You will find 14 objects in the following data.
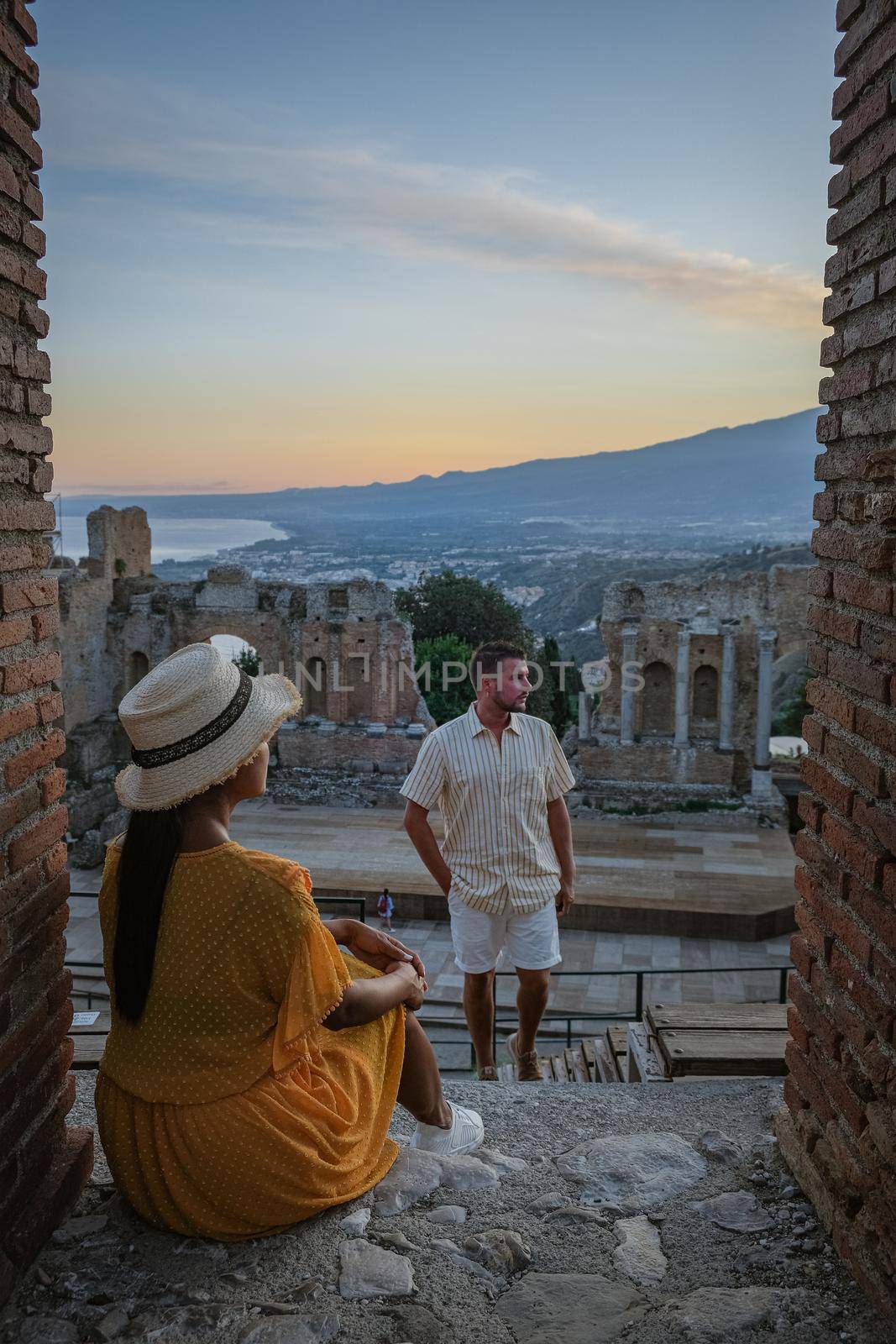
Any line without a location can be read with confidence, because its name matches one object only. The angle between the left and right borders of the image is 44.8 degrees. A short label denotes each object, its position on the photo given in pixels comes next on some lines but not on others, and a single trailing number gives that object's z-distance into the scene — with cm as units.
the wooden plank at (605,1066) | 655
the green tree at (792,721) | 3725
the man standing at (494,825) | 556
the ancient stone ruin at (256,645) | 2473
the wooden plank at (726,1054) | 505
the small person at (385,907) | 1570
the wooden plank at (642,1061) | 539
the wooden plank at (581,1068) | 711
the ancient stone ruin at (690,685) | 2400
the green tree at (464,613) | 4072
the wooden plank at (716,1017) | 551
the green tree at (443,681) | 3688
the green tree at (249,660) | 3603
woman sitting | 319
